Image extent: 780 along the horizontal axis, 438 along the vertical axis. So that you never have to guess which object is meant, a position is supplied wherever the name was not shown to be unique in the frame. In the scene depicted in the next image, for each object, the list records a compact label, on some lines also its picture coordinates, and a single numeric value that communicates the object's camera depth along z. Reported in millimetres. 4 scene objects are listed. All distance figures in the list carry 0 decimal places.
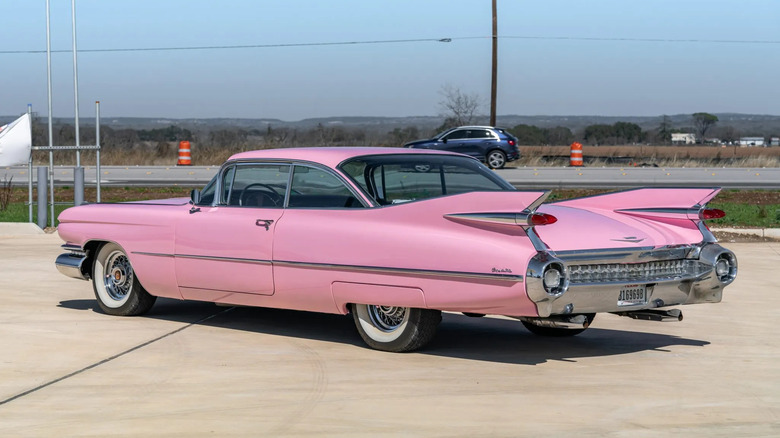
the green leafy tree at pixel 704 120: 141625
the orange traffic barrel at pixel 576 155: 40281
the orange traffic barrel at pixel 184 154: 41156
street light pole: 43406
